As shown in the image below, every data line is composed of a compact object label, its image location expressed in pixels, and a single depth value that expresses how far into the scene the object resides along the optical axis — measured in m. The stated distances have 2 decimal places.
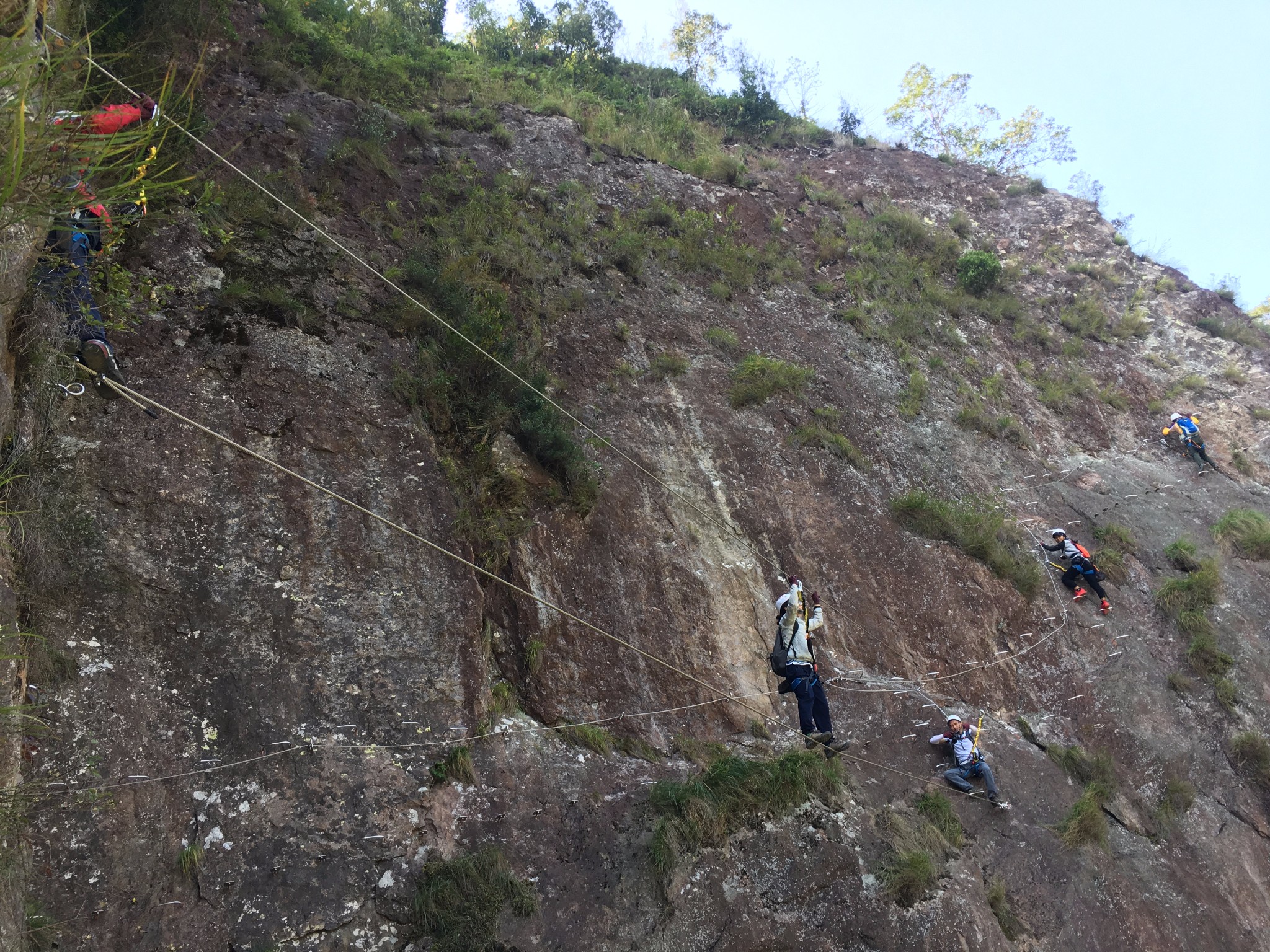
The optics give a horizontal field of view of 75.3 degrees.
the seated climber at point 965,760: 8.48
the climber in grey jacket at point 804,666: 7.85
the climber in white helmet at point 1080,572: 11.53
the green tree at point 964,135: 27.47
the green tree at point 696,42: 27.45
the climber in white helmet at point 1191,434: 15.16
